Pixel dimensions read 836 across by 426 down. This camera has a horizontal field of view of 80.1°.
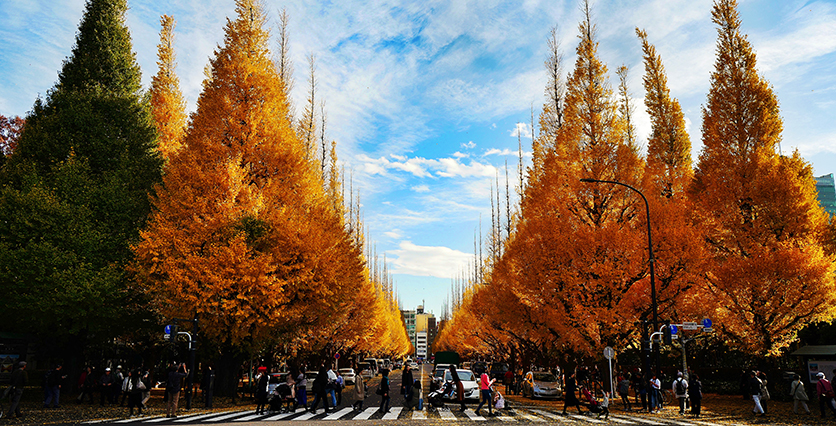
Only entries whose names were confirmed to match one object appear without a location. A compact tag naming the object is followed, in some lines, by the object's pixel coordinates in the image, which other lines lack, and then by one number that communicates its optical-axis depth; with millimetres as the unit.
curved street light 18547
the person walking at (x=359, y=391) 18547
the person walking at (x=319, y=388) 17609
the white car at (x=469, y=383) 21875
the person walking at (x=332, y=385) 18841
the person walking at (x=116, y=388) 21172
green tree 20172
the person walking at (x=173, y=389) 16078
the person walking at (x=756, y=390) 16547
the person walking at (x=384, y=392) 18031
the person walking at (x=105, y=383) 19922
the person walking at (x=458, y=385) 18484
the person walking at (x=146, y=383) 17805
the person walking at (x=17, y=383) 14945
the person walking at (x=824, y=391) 15969
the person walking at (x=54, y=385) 18078
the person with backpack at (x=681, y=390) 18438
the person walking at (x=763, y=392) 17656
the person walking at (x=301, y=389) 19219
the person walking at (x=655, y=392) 18875
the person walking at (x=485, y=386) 17703
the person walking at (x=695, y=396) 17703
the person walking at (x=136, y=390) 16672
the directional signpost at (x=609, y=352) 19719
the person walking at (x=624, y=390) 19500
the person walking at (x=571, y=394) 17436
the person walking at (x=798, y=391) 16609
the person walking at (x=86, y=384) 20438
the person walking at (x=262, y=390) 17250
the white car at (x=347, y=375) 40438
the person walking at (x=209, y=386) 18656
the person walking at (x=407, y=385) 19547
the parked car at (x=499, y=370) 46369
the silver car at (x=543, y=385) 25672
